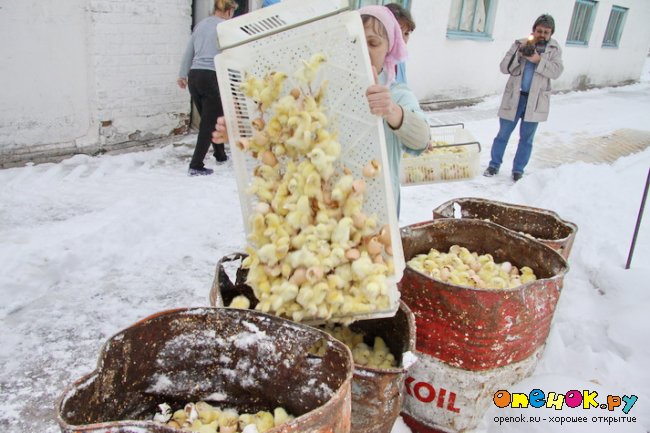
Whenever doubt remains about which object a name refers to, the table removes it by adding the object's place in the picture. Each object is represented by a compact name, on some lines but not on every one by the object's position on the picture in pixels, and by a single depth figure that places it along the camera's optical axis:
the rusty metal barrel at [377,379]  1.79
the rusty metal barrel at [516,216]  3.28
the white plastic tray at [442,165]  4.48
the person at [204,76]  5.36
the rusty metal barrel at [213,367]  1.68
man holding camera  5.98
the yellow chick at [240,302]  1.97
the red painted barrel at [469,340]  2.23
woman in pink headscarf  2.16
